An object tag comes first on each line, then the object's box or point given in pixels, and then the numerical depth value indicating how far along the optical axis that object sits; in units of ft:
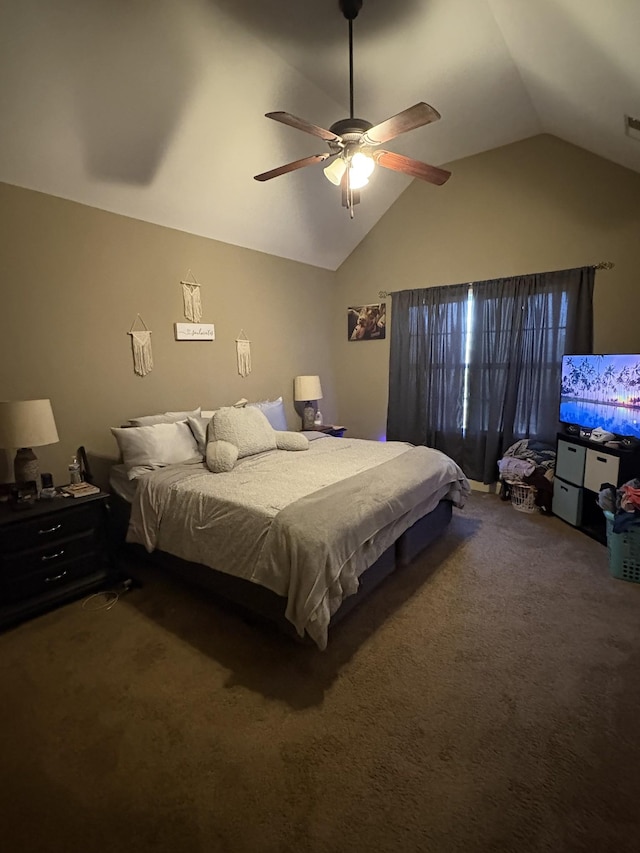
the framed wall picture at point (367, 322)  16.37
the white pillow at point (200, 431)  10.63
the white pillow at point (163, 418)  10.38
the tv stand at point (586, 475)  9.52
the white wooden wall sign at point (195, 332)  11.85
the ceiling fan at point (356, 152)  6.60
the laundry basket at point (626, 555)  8.54
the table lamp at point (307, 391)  15.56
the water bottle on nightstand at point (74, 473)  8.96
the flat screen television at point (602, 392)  9.88
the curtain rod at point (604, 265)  11.57
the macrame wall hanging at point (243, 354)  13.67
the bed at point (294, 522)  6.09
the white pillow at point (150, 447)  9.46
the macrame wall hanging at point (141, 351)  10.87
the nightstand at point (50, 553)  7.32
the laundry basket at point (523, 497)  12.35
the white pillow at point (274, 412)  12.92
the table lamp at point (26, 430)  7.53
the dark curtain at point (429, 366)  14.56
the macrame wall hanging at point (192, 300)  11.95
